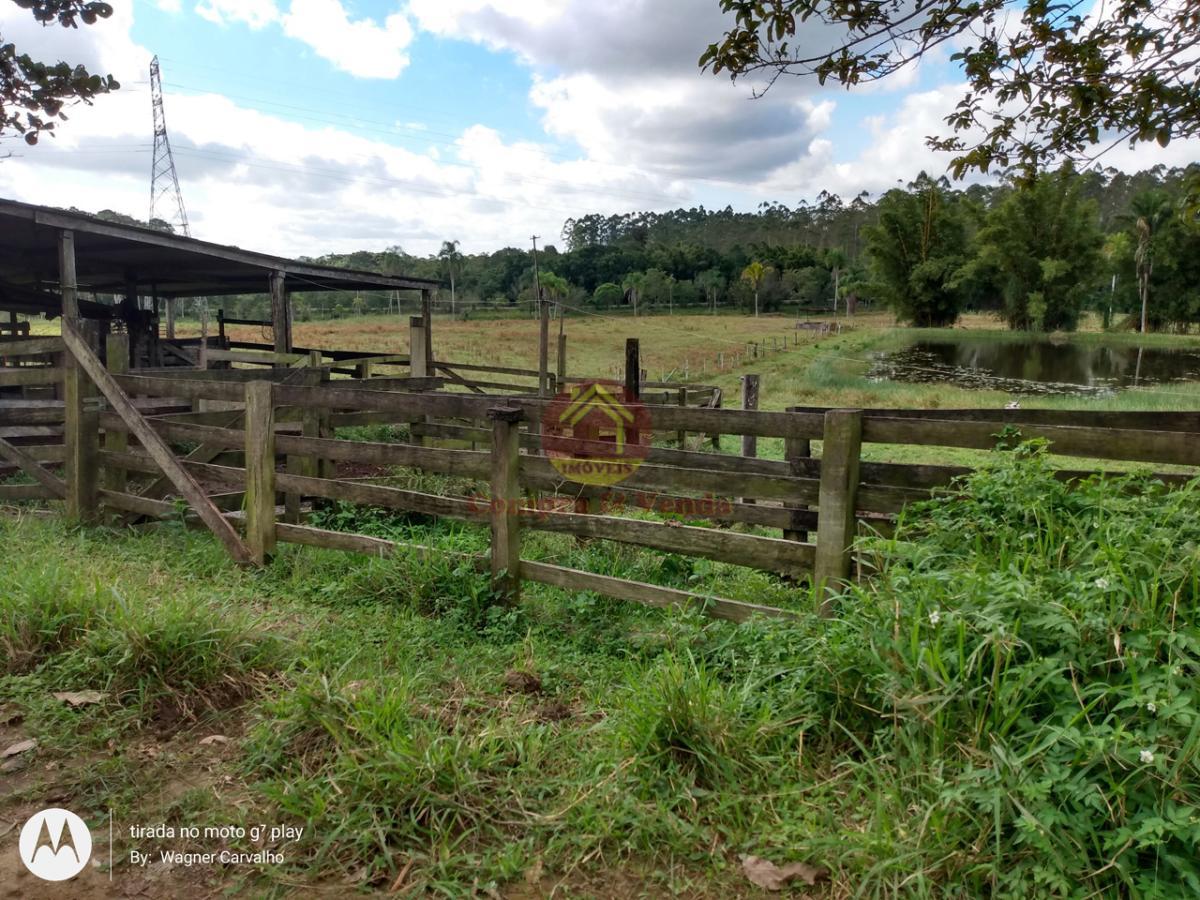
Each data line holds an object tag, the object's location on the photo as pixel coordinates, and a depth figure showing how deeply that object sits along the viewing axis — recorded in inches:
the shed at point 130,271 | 371.9
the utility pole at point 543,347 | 546.6
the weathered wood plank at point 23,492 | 267.4
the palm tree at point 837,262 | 2933.1
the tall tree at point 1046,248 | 2025.1
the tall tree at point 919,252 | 2299.5
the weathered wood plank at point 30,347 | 251.9
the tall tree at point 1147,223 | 2224.4
